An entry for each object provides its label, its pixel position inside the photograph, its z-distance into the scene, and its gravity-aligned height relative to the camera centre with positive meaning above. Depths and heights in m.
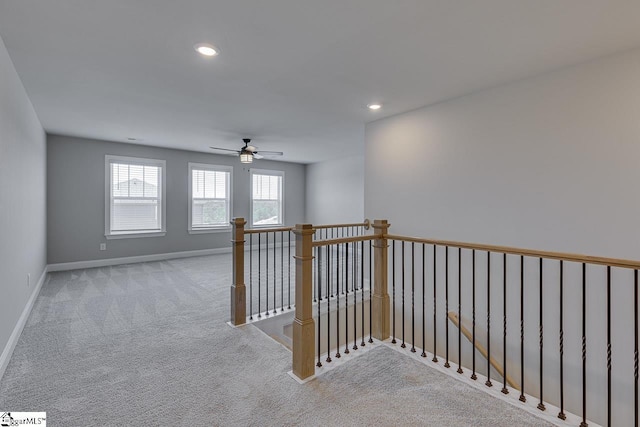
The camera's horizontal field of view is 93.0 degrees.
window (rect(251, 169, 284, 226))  8.07 +0.43
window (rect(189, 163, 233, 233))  7.04 +0.37
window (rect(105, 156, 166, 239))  6.00 +0.32
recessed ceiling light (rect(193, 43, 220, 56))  2.38 +1.32
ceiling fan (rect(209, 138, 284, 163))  5.41 +1.09
